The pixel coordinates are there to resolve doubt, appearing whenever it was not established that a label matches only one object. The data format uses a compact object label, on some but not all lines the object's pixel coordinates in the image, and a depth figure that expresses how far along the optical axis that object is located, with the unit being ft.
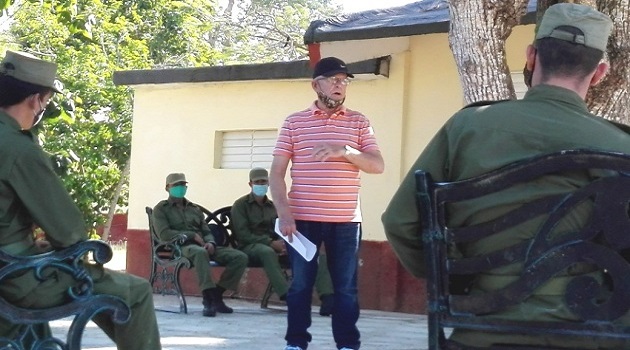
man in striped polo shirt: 22.58
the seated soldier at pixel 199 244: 36.29
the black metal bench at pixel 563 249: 10.13
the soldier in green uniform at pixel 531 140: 10.46
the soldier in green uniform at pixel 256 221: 38.58
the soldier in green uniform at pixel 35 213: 14.87
